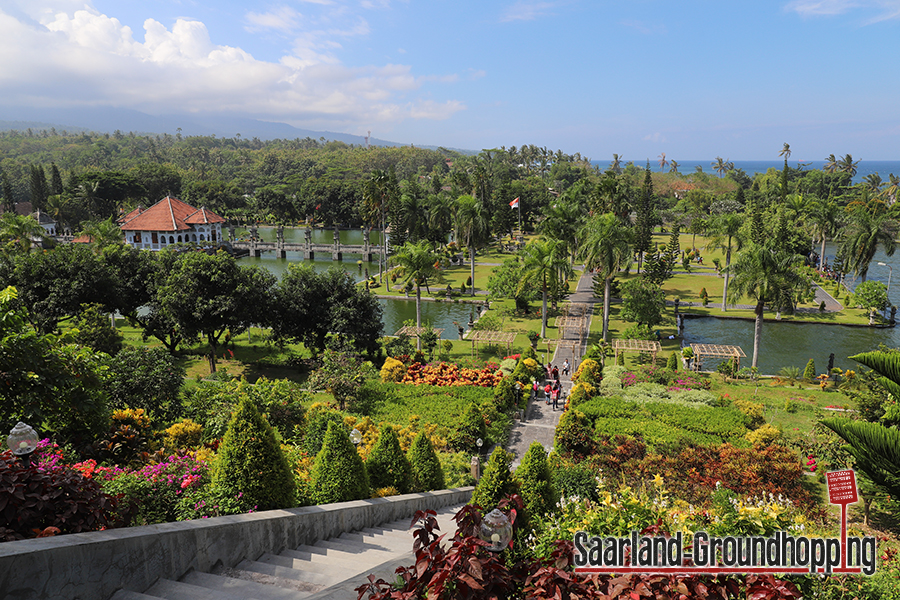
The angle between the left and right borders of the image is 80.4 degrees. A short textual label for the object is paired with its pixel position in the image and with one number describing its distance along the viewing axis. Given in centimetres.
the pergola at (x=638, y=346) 2720
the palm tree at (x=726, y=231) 3969
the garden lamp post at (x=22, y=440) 621
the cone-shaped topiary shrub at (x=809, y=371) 2527
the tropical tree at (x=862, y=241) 4147
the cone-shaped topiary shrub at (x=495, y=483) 839
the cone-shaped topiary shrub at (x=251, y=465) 768
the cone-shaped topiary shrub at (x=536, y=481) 891
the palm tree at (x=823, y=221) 5188
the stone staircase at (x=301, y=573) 541
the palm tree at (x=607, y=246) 3062
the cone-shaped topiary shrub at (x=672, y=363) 2523
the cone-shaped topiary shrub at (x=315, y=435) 1285
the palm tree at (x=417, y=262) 3109
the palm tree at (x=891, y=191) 7775
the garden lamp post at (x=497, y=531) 414
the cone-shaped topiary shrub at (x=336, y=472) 925
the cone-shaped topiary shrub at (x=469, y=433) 1747
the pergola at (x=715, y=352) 2649
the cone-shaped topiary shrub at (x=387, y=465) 1114
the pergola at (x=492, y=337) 2828
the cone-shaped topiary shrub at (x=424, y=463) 1221
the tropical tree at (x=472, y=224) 4534
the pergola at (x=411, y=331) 2978
